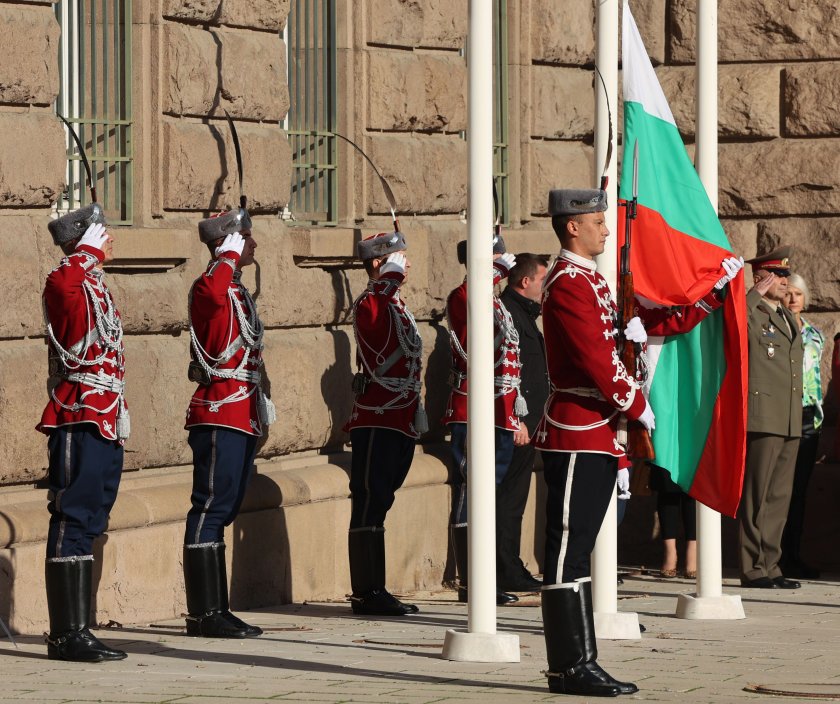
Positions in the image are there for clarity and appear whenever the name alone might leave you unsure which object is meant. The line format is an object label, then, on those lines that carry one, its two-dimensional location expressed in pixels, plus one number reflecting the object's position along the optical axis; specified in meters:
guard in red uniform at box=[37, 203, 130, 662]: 15.43
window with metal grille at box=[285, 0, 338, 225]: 21.13
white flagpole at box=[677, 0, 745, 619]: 18.29
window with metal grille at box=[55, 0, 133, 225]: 18.50
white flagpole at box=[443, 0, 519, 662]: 15.09
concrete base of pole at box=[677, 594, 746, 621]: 18.40
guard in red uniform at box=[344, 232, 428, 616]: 19.28
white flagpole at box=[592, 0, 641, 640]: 16.93
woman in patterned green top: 22.74
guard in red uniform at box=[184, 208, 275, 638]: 17.14
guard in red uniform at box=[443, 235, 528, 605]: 20.45
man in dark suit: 21.22
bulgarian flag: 17.28
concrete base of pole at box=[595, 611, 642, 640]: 16.93
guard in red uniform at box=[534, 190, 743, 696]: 13.91
